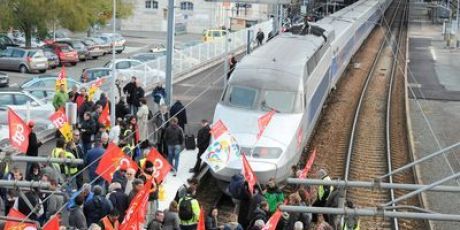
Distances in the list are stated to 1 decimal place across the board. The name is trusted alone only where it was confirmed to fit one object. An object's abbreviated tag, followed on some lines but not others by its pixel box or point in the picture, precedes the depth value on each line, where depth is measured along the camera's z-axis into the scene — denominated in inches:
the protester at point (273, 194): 603.2
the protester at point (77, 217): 514.6
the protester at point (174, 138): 768.9
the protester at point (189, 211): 553.6
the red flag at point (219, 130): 625.6
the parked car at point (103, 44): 2202.3
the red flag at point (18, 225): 417.4
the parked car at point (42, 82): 1208.8
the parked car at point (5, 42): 2119.2
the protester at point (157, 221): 506.9
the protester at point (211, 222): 549.0
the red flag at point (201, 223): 466.5
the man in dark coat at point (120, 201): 547.5
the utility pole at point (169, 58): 936.3
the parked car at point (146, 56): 1630.0
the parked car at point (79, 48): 2073.1
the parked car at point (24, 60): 1754.4
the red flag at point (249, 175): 587.5
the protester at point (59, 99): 904.9
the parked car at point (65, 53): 1932.8
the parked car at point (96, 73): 1324.4
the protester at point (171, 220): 522.9
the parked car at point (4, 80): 1508.4
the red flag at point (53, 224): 400.5
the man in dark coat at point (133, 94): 972.6
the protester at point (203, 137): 774.8
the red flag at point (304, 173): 587.0
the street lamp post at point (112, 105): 867.4
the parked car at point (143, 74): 1278.3
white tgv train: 705.0
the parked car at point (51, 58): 1838.1
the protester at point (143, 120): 845.8
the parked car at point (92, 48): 2141.9
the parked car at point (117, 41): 2292.1
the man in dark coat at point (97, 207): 535.8
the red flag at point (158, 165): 587.5
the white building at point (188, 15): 2999.5
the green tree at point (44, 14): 1913.1
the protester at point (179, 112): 861.2
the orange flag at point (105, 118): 792.9
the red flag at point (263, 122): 716.7
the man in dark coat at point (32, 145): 713.6
